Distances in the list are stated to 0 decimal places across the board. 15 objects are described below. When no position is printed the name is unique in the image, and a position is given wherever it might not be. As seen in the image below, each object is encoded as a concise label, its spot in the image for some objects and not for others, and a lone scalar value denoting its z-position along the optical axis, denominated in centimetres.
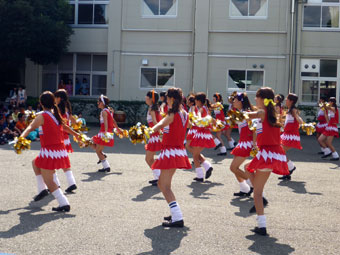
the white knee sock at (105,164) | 1070
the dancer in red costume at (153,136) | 883
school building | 2317
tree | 2164
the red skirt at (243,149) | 814
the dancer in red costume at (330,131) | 1358
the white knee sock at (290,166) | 1027
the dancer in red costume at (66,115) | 823
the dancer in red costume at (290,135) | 1030
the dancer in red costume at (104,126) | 1054
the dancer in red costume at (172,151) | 631
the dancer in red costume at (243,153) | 809
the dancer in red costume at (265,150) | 606
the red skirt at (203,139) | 988
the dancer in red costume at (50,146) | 698
